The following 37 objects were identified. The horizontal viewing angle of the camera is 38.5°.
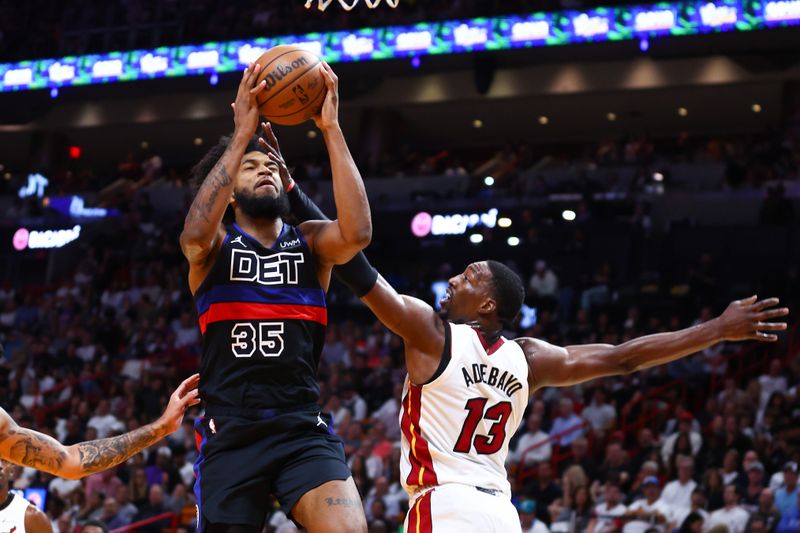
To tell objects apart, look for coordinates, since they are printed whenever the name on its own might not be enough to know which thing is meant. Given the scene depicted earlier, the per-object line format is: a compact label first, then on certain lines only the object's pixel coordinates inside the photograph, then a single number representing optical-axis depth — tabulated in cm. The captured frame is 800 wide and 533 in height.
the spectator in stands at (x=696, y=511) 1147
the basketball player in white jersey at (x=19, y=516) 705
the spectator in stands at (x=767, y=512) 1110
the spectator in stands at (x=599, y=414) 1466
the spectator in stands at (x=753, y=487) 1157
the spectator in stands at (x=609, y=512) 1178
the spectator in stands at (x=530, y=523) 1184
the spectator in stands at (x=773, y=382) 1431
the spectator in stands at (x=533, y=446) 1402
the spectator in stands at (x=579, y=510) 1198
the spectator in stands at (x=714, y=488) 1176
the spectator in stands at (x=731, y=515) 1127
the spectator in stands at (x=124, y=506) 1459
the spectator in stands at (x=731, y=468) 1202
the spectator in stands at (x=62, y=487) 1565
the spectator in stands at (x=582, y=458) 1322
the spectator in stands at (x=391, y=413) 1560
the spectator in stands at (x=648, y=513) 1168
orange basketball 505
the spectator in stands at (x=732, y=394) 1398
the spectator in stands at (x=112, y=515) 1452
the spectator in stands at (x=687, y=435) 1309
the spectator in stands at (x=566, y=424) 1438
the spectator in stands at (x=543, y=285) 1867
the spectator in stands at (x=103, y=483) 1525
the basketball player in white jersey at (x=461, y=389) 525
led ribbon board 1998
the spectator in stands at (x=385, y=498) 1319
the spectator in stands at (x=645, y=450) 1313
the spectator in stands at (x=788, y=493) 1124
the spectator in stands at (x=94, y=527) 809
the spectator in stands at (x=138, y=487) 1504
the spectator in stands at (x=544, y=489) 1281
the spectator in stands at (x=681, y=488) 1209
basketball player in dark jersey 484
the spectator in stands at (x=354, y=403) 1606
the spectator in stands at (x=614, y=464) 1295
